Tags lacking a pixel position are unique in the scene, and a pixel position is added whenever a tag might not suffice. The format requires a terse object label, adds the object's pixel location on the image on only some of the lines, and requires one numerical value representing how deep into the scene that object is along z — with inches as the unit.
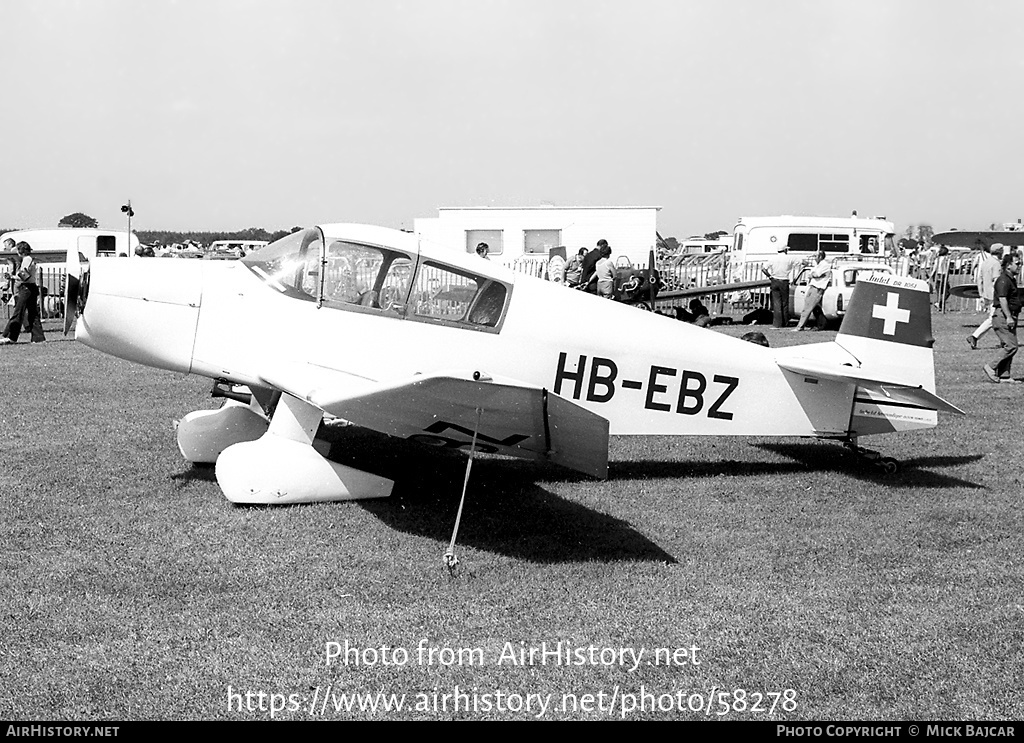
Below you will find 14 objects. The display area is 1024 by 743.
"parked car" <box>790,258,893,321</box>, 801.6
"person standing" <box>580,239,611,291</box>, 772.6
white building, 1101.7
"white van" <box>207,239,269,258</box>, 1604.8
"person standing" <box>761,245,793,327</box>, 866.8
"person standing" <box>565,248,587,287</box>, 820.0
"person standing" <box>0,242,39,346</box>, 648.4
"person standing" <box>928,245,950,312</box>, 1012.5
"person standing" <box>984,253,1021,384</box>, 501.0
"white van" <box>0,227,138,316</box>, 1017.5
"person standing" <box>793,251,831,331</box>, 817.5
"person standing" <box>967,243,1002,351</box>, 694.5
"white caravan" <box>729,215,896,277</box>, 1184.2
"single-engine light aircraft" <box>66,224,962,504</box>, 266.2
